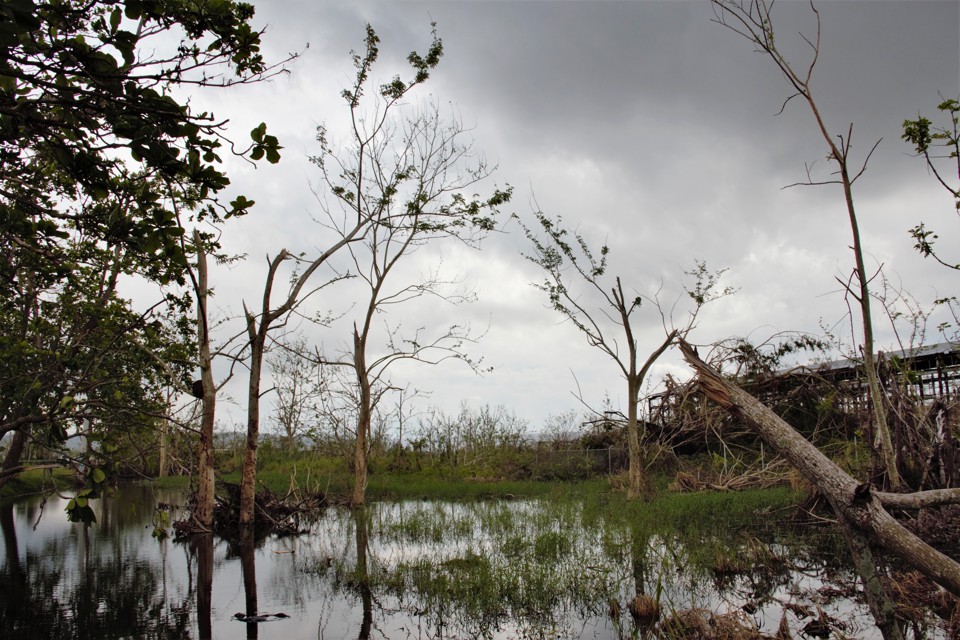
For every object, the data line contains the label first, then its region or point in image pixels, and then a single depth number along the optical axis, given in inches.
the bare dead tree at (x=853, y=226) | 307.7
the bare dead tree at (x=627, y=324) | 538.6
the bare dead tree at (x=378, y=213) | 657.0
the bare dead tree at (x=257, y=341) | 537.0
